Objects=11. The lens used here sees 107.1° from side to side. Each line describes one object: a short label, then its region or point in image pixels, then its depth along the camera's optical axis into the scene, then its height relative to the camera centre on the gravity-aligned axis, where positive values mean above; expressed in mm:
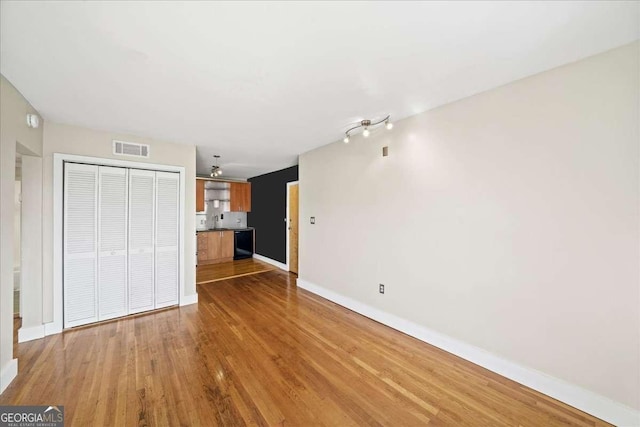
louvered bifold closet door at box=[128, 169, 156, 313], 3305 -342
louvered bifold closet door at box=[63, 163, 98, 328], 2910 -356
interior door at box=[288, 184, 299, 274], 5512 -329
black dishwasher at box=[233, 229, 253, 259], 6879 -865
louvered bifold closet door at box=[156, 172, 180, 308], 3506 -339
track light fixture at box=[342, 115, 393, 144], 2730 +1127
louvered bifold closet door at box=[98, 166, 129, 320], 3105 -361
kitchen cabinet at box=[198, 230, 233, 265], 6273 -849
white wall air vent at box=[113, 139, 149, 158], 3209 +932
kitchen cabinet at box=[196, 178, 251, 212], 6697 +594
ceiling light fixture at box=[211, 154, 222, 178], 4789 +955
